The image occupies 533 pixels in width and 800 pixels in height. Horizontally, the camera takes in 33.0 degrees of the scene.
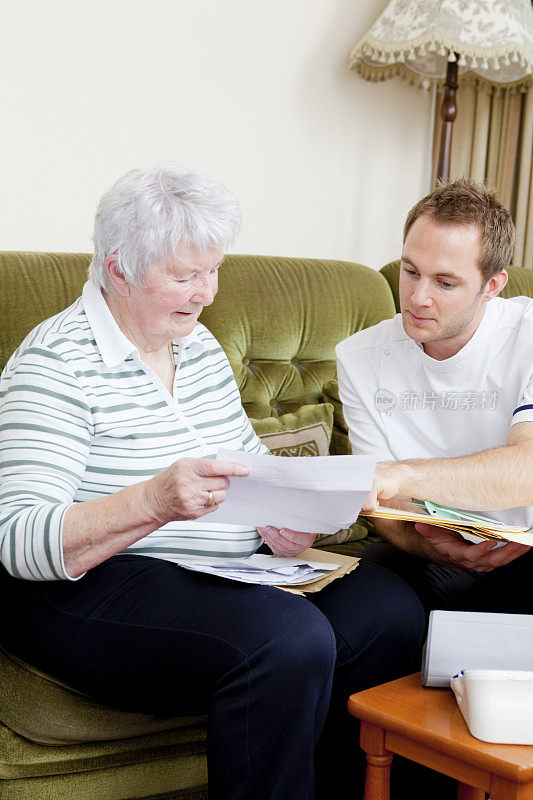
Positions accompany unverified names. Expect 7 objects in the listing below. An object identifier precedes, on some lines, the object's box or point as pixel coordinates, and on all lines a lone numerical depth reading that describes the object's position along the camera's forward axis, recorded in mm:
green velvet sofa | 1308
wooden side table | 1021
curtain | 2982
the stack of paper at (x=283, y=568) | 1277
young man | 1529
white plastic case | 1043
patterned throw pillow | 1969
